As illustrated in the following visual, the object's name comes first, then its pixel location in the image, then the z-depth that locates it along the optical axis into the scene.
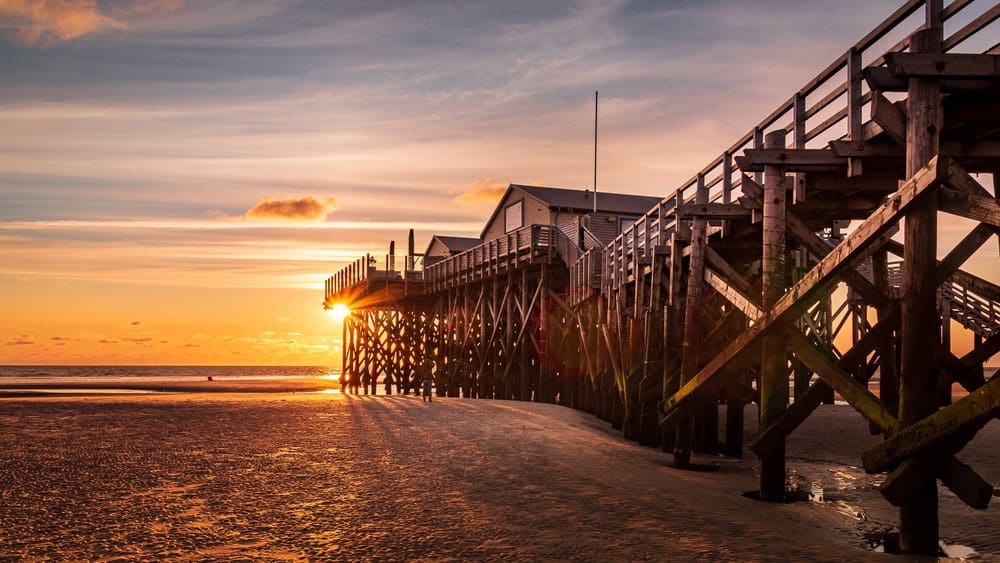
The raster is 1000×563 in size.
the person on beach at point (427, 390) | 22.56
